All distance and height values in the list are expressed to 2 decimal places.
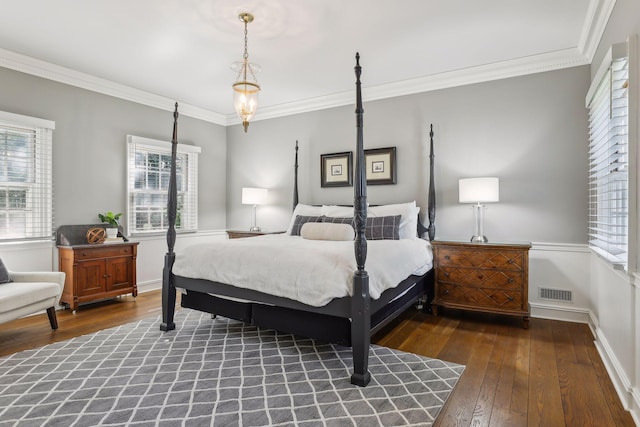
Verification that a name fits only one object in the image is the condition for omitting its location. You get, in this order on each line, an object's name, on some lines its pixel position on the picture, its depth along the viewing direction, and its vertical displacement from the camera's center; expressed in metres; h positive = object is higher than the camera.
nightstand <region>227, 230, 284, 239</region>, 5.12 -0.30
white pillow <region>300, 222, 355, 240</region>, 3.70 -0.20
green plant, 4.39 -0.07
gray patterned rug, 1.92 -1.09
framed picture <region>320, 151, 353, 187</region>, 4.92 +0.62
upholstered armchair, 2.89 -0.70
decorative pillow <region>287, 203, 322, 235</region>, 4.65 +0.03
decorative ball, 4.12 -0.27
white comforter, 2.41 -0.41
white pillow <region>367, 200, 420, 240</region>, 3.96 -0.01
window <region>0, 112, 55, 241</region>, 3.68 +0.37
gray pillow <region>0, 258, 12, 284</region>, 3.25 -0.58
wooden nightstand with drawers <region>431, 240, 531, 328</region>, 3.39 -0.63
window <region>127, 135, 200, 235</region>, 4.80 +0.39
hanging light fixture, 3.00 +0.99
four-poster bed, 2.32 -0.62
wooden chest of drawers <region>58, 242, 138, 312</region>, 3.88 -0.68
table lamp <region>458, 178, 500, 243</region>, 3.60 +0.23
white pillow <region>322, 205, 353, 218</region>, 4.40 +0.03
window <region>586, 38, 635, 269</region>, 2.23 +0.42
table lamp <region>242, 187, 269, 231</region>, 5.34 +0.25
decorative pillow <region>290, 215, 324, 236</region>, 4.43 -0.10
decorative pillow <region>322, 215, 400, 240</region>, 3.84 -0.16
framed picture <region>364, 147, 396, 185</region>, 4.55 +0.62
